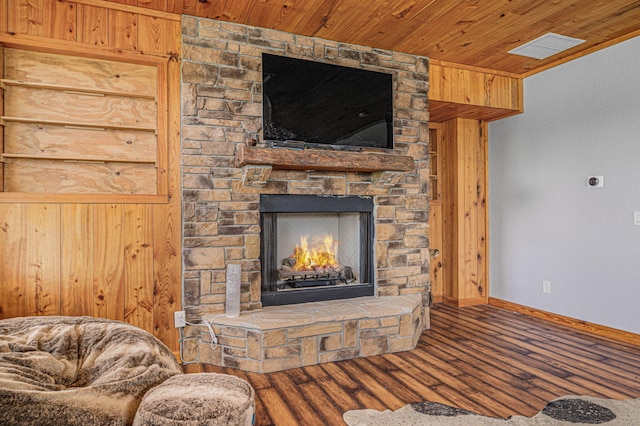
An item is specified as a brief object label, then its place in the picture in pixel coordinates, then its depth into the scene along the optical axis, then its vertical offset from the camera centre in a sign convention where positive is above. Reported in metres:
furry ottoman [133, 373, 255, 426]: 1.37 -0.67
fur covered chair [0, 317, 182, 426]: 1.40 -0.63
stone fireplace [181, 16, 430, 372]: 2.90 -0.08
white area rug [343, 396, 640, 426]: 2.04 -1.06
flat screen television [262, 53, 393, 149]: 3.14 +0.89
